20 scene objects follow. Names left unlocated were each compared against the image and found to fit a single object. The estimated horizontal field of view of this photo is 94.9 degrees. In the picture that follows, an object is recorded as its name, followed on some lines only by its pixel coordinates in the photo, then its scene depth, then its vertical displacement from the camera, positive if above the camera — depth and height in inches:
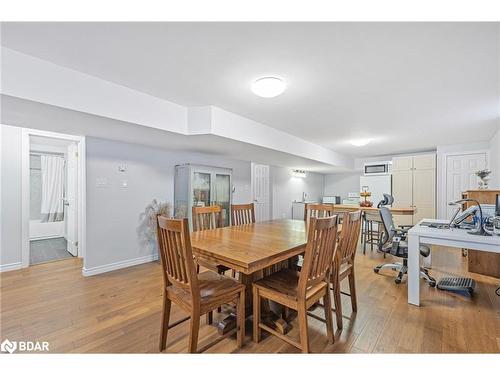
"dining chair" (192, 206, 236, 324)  97.1 -14.0
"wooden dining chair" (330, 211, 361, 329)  71.4 -23.7
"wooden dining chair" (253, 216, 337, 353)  55.1 -27.3
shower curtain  190.9 -1.4
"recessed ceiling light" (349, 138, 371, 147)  166.7 +33.5
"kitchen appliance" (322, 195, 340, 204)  239.9 -14.1
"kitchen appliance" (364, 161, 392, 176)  217.8 +18.1
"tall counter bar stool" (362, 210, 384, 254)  154.4 -24.8
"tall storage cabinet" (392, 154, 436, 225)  194.9 +1.7
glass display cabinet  143.6 -1.1
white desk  78.7 -19.8
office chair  107.5 -29.1
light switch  121.1 +2.2
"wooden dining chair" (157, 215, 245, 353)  53.0 -27.3
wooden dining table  55.9 -17.4
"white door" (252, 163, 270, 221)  228.5 -3.6
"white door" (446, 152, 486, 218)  179.9 +11.4
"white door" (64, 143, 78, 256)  149.1 -10.0
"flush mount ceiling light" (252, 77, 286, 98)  76.6 +34.2
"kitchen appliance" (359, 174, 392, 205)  213.2 +1.8
